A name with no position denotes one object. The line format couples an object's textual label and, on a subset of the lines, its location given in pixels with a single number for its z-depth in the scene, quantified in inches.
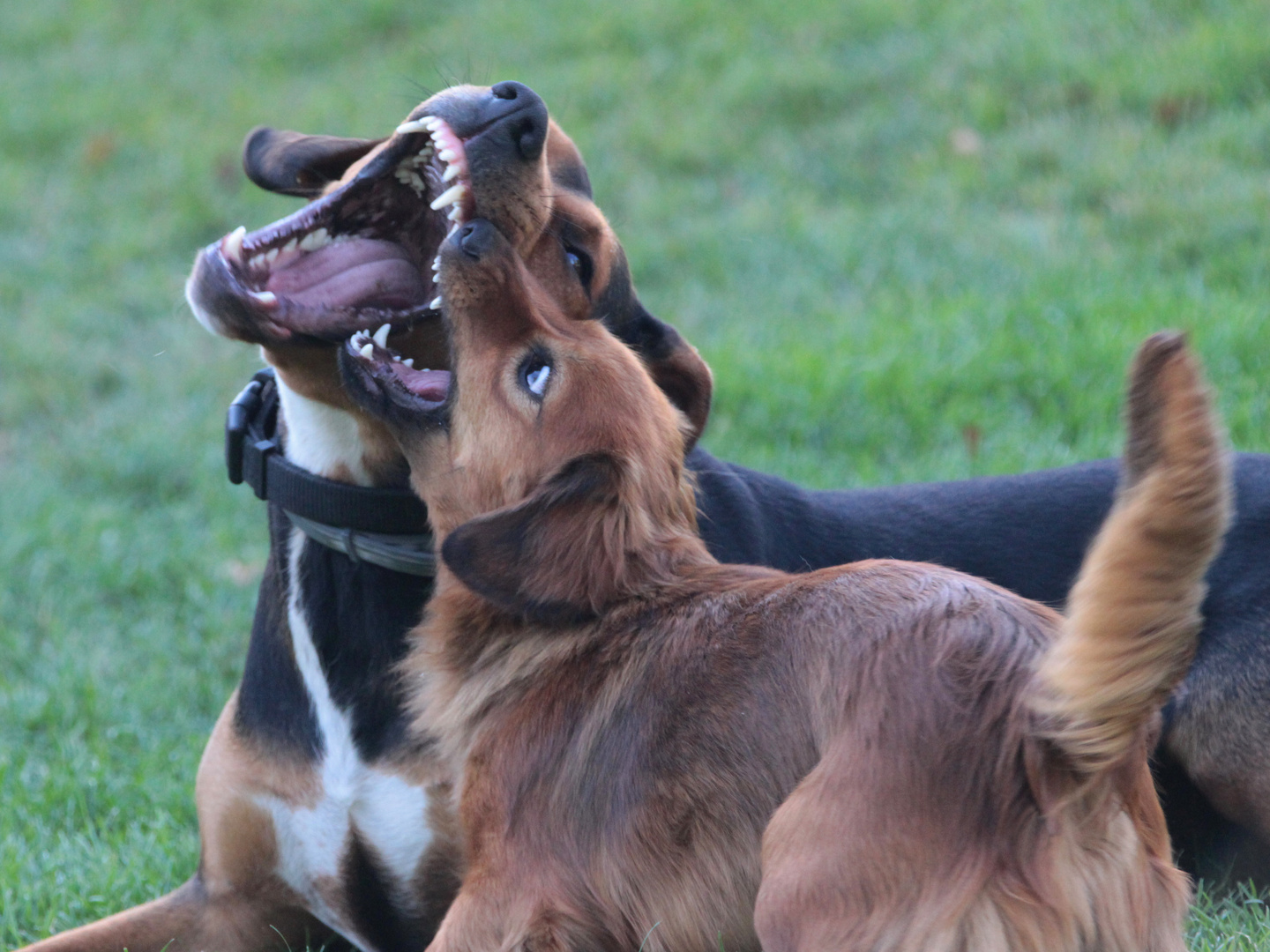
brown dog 190.1
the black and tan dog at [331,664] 282.7
